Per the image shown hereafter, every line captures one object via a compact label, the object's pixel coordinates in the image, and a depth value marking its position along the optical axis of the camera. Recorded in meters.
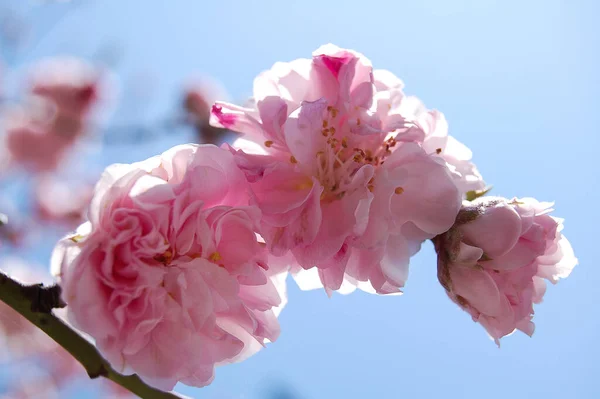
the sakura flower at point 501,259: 0.37
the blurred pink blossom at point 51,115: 1.74
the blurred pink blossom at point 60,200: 2.00
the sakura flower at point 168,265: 0.35
